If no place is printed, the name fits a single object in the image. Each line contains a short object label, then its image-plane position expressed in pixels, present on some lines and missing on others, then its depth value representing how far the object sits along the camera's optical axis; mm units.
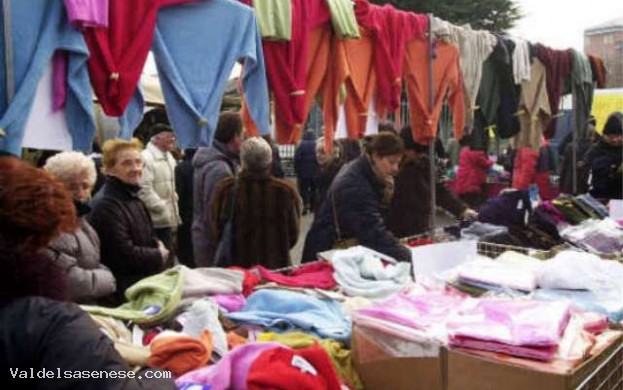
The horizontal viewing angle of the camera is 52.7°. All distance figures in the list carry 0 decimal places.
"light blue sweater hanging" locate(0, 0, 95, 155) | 1984
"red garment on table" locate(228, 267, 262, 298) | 2607
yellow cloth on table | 1926
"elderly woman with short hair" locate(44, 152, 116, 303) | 3023
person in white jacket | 4875
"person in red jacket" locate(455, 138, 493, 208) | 8680
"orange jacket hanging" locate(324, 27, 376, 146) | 3266
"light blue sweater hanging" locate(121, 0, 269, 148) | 2492
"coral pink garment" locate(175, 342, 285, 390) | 1479
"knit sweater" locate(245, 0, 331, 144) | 2920
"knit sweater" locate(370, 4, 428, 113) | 3531
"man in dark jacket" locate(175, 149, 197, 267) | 5363
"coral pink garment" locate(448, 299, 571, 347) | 1689
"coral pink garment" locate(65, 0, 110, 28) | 2047
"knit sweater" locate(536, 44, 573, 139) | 5227
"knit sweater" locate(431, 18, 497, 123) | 4195
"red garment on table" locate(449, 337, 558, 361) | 1652
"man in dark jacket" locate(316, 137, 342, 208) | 8892
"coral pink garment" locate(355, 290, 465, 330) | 1911
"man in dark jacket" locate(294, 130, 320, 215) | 10422
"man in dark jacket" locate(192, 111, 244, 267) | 4512
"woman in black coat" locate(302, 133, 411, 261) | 3547
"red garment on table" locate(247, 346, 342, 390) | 1464
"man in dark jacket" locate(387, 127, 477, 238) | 4598
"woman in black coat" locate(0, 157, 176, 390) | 1331
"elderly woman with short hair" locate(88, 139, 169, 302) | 3510
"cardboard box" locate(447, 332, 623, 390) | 1591
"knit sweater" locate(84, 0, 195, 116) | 2217
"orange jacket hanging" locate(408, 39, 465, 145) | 3898
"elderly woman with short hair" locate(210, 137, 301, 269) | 4184
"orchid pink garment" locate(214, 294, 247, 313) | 2383
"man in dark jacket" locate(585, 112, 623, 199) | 5977
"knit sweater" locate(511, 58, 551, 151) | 5145
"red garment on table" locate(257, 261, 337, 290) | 2760
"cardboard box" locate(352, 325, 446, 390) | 1787
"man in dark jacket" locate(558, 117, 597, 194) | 6727
